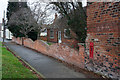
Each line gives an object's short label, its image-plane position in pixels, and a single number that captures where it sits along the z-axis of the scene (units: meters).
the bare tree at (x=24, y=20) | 16.69
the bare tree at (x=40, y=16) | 15.89
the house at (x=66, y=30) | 8.60
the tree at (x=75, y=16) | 7.85
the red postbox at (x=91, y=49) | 5.56
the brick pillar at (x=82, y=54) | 6.11
